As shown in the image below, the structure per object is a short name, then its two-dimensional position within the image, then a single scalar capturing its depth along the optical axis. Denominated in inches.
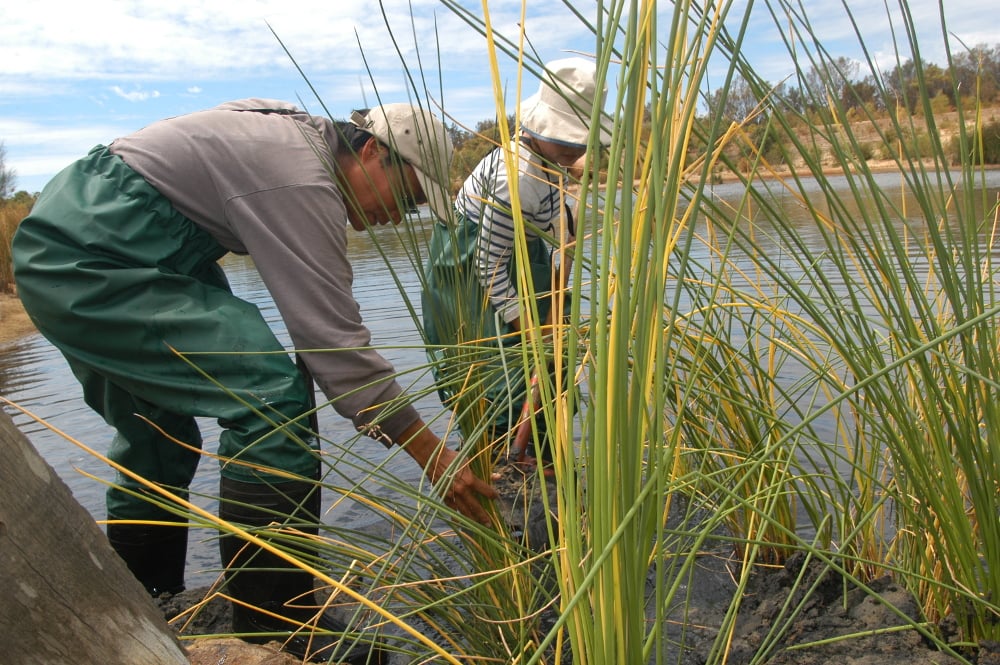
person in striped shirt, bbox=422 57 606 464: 102.2
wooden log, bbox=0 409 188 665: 36.3
